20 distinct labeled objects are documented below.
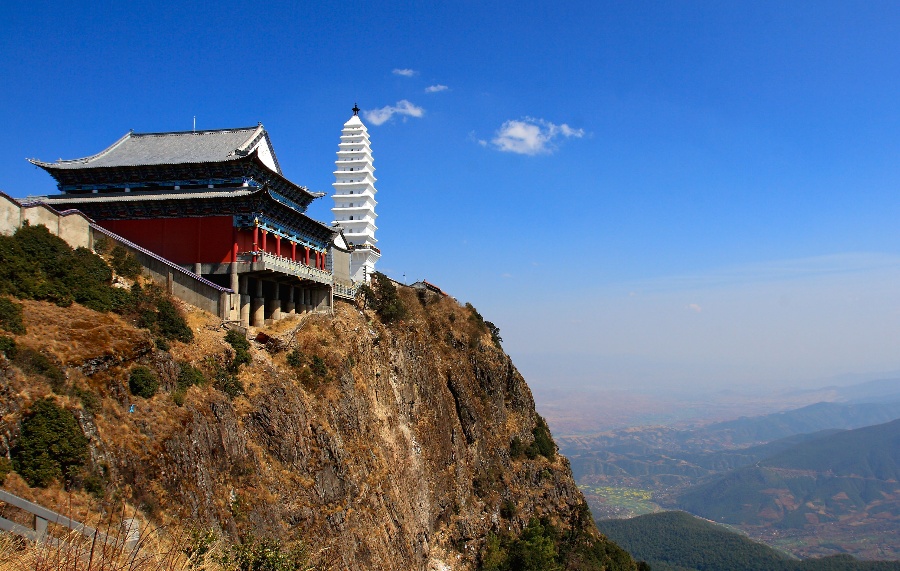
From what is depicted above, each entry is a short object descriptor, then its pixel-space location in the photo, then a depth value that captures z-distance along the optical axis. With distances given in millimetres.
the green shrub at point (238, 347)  28862
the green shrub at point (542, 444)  63606
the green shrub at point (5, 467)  16344
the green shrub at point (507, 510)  55031
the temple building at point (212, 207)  34406
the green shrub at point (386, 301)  50281
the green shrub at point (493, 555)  48969
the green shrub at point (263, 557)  17781
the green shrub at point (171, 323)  26170
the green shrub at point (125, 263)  28125
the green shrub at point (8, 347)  18766
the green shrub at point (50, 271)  22484
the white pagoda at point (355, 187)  62125
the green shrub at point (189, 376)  24562
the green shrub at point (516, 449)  61219
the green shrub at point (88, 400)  19828
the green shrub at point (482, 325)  65625
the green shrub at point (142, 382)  22250
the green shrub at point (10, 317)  19906
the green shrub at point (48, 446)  17172
